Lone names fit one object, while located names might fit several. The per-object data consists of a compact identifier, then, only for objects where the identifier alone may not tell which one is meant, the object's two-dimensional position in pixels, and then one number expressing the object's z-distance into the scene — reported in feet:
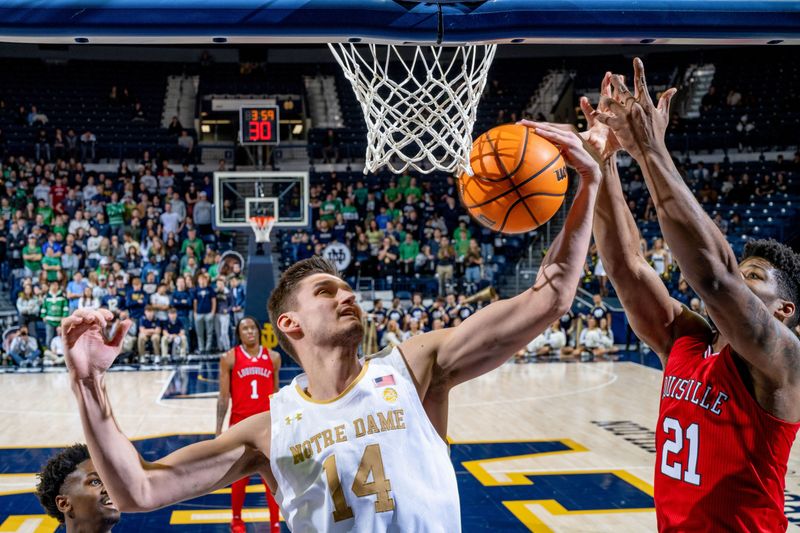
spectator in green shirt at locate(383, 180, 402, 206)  64.44
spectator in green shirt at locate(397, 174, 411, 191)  66.28
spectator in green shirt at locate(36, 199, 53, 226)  58.50
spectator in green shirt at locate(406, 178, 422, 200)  65.30
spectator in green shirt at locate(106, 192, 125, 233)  59.21
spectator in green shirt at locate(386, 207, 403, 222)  62.18
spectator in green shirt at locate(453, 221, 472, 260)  57.82
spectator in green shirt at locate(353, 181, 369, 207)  65.21
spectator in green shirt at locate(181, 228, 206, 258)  55.47
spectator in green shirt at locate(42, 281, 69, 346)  48.14
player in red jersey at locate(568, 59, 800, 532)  7.22
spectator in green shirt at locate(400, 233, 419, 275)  57.57
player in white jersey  7.11
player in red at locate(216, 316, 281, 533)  20.51
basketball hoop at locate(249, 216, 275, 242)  45.88
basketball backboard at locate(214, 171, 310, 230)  48.42
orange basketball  9.23
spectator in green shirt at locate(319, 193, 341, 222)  61.42
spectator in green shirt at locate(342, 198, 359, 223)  62.75
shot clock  51.01
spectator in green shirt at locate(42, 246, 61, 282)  51.98
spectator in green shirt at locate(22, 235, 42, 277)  52.75
